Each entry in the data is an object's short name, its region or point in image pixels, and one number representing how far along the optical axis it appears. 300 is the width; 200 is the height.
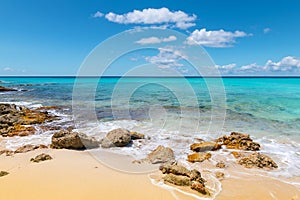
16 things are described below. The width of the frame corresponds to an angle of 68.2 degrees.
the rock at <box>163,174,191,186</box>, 6.31
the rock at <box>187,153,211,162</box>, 8.84
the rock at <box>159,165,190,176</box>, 6.86
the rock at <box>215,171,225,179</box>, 7.33
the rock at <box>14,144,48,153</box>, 9.13
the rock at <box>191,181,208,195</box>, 6.02
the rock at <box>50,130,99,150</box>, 9.58
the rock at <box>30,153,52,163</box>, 7.81
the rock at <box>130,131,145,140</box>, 11.69
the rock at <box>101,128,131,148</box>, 10.29
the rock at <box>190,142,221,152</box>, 10.03
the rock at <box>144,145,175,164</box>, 8.35
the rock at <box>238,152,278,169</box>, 8.34
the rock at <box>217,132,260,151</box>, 10.44
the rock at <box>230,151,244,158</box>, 9.44
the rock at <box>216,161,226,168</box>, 8.29
